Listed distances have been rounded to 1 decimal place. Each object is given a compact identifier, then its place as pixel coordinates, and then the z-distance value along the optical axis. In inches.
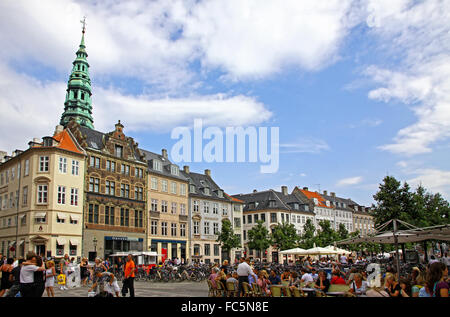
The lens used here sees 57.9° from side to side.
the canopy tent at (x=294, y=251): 1328.6
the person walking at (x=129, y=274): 629.9
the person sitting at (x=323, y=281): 513.0
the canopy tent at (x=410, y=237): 628.1
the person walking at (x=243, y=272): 583.2
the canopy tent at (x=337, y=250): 1282.0
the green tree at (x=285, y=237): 2253.9
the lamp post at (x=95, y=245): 1566.4
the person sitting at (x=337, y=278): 526.3
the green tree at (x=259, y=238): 2245.3
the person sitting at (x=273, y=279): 631.2
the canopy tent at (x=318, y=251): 1234.6
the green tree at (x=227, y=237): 2073.1
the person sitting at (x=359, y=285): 455.2
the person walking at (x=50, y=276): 611.2
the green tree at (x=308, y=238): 2266.2
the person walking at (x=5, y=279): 535.5
